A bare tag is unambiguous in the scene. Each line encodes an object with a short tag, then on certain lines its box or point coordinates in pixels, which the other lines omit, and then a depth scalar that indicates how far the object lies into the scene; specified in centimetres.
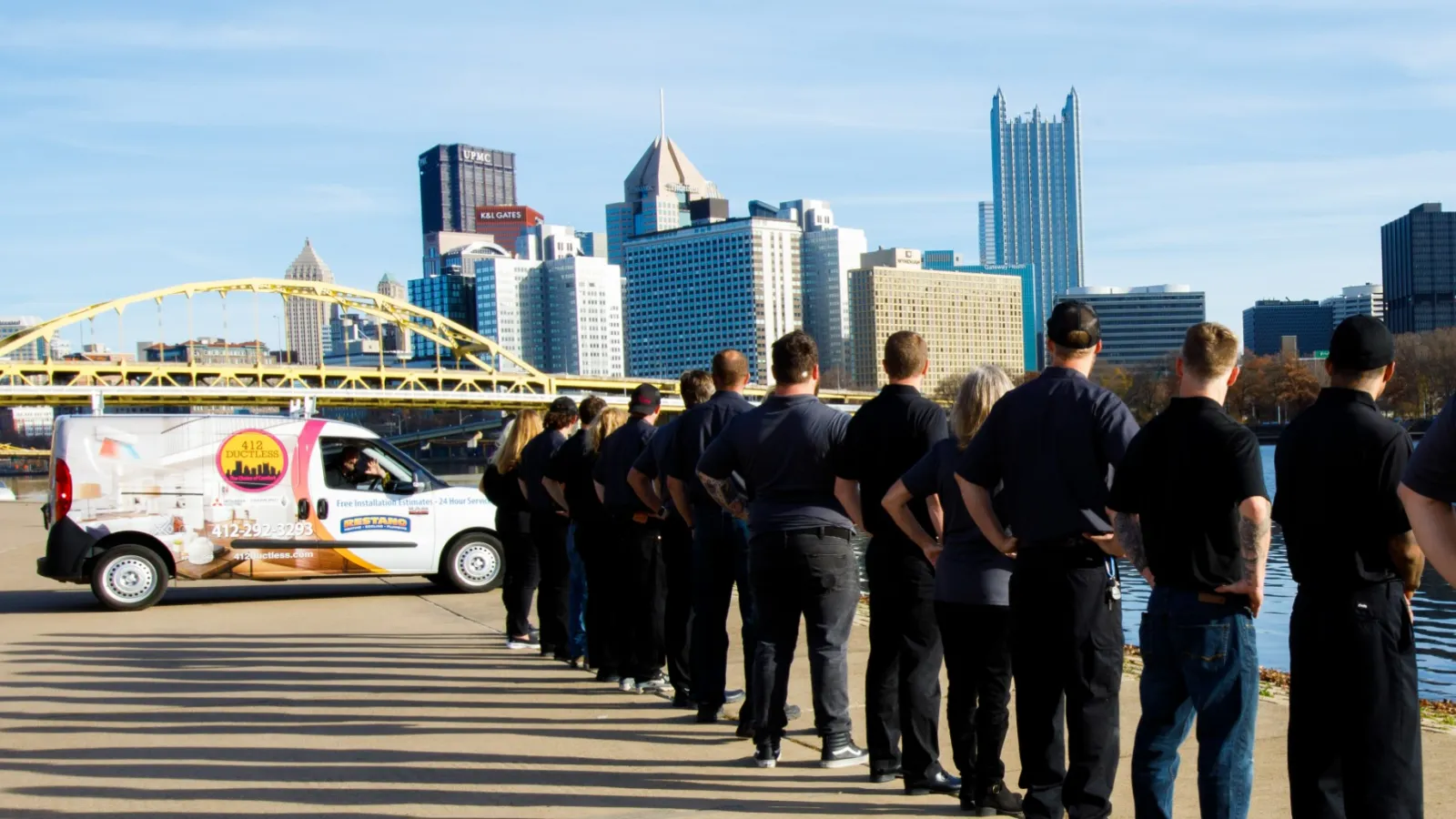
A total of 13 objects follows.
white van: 1266
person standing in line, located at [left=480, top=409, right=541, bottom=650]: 1010
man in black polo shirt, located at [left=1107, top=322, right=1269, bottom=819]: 435
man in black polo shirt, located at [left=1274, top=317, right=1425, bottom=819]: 406
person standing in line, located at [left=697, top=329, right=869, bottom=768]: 614
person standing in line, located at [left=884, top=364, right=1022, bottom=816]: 532
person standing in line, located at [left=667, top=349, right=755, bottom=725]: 712
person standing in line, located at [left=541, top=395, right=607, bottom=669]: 867
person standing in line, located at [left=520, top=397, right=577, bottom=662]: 952
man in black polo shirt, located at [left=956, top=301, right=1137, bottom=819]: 481
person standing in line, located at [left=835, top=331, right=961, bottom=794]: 575
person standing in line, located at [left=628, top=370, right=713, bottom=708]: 765
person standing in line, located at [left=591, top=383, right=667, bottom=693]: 818
